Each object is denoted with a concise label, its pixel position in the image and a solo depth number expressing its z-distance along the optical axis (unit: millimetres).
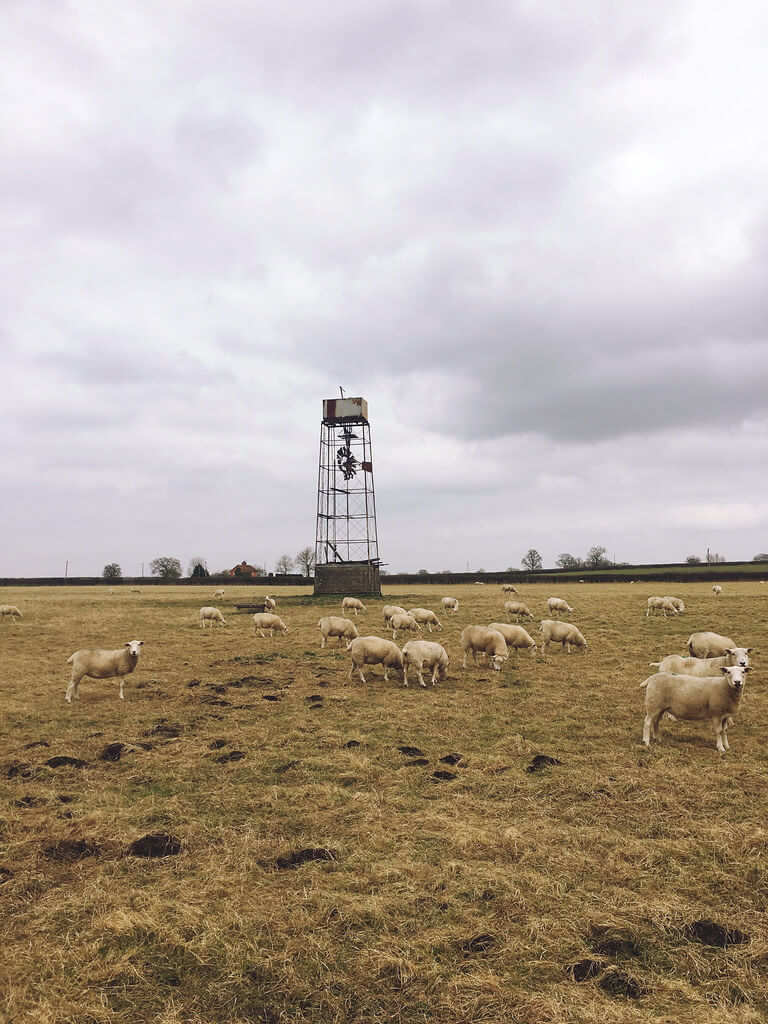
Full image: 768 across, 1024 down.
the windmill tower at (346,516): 50281
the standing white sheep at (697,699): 9914
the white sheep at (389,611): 27067
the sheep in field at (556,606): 30673
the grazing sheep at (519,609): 30578
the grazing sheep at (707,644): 16219
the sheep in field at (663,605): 30000
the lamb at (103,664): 14211
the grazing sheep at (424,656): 15578
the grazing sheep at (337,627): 22125
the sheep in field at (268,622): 26609
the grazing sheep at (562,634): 20156
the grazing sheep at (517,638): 19875
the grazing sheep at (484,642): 17750
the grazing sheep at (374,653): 16125
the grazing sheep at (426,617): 27189
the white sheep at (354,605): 35812
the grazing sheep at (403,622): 22812
